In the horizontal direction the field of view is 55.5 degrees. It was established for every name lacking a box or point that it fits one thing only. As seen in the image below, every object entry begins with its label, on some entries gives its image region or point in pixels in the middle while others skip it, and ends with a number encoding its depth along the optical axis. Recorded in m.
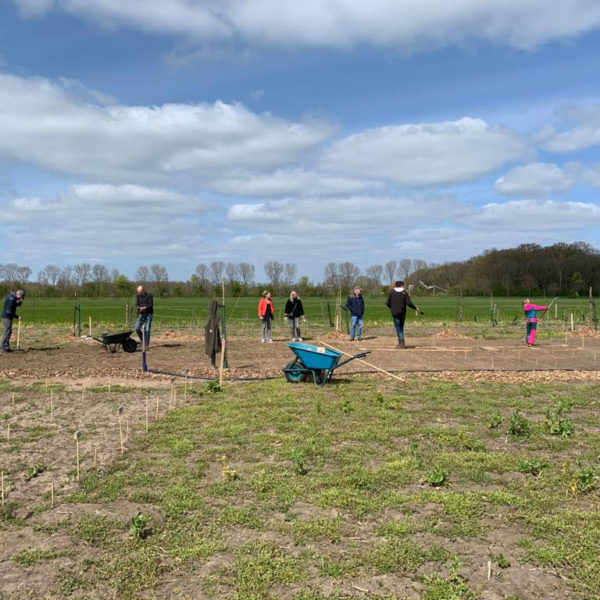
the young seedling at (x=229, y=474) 4.84
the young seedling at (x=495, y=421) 6.53
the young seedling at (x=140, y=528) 3.72
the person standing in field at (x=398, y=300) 13.81
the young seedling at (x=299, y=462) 4.96
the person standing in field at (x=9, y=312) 14.13
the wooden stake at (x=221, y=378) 9.45
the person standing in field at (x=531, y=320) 15.45
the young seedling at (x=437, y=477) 4.65
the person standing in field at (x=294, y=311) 16.36
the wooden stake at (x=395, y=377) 9.88
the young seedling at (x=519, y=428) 6.29
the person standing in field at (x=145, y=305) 13.81
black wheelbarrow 13.72
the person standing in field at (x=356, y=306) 16.80
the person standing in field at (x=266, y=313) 16.32
